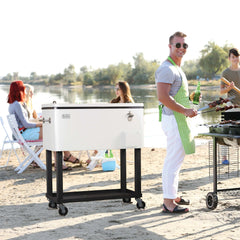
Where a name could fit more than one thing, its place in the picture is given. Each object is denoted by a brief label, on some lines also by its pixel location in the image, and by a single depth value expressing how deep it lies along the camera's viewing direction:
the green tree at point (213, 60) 92.37
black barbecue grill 6.43
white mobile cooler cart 6.69
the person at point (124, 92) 10.47
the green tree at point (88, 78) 95.01
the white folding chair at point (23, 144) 10.28
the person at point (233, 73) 8.77
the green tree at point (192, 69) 91.69
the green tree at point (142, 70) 87.01
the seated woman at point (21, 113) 10.54
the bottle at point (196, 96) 7.00
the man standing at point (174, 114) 6.44
